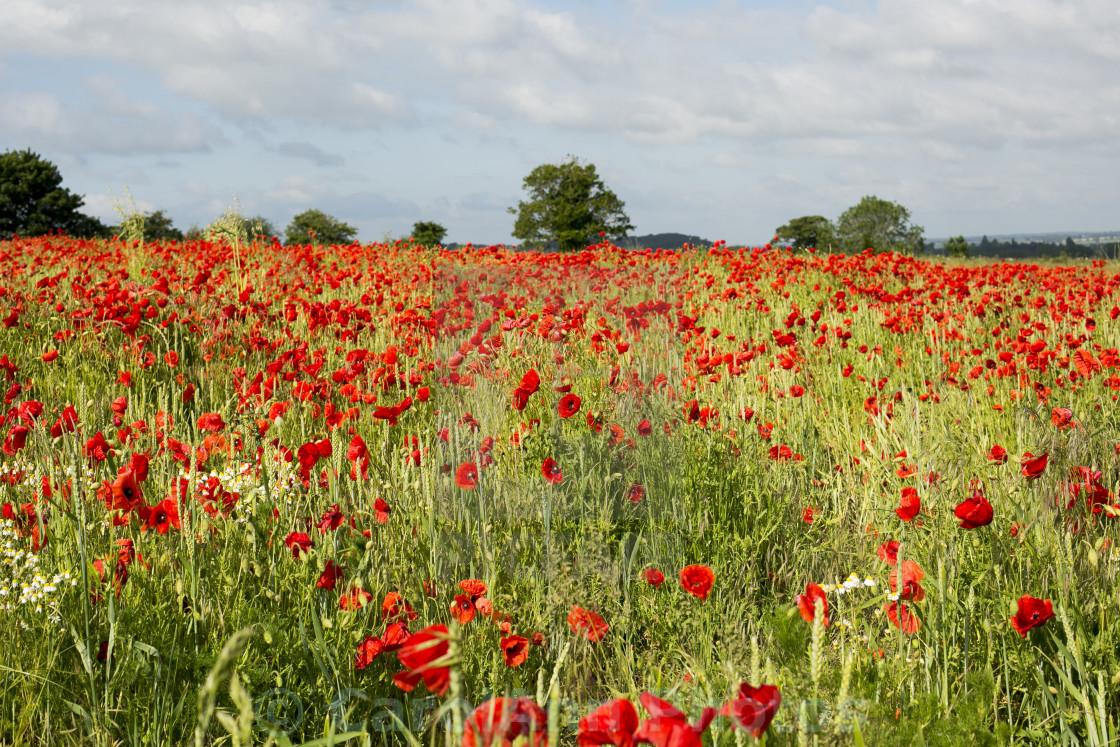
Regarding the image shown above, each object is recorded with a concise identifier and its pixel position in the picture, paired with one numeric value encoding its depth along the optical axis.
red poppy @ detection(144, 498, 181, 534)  2.01
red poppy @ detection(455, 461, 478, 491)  2.29
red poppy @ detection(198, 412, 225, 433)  2.47
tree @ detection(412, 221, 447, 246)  36.78
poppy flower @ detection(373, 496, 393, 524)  2.02
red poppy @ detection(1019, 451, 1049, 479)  1.86
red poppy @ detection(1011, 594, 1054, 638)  1.65
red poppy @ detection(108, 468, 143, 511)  1.81
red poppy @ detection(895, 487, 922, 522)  1.79
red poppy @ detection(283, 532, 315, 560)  1.91
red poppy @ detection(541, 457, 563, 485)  2.26
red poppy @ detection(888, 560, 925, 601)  1.82
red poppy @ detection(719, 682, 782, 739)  1.00
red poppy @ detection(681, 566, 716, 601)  1.74
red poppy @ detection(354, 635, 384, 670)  1.69
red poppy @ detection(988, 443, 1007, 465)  2.03
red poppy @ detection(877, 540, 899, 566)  1.92
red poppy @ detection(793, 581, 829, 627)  1.52
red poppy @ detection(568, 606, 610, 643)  1.83
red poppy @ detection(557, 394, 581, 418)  2.45
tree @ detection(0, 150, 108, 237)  42.47
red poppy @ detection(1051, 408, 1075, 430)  2.74
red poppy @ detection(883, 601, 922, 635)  1.79
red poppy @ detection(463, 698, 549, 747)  0.89
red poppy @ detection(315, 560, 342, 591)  1.80
